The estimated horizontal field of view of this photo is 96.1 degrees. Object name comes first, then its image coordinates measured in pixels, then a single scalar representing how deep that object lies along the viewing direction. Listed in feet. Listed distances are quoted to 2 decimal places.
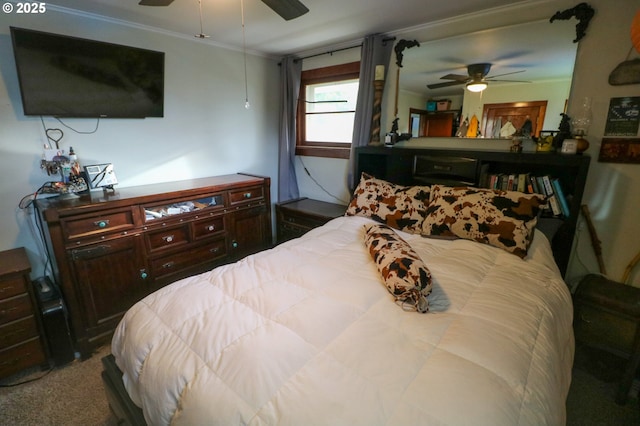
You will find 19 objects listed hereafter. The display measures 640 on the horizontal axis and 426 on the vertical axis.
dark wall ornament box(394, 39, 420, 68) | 8.38
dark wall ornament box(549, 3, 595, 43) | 6.03
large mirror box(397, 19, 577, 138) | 6.62
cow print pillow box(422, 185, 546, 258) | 5.80
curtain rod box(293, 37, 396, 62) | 8.72
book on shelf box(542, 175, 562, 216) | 6.55
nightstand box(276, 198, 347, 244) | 9.94
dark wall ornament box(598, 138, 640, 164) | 5.98
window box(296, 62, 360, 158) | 10.52
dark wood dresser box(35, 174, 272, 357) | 6.18
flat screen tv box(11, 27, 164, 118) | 6.21
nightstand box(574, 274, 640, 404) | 5.22
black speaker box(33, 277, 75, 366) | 5.95
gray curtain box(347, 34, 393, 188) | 8.77
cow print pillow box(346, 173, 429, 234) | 7.30
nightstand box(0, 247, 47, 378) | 5.59
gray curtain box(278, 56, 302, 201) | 11.21
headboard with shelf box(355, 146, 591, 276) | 6.27
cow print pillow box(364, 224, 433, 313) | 4.04
